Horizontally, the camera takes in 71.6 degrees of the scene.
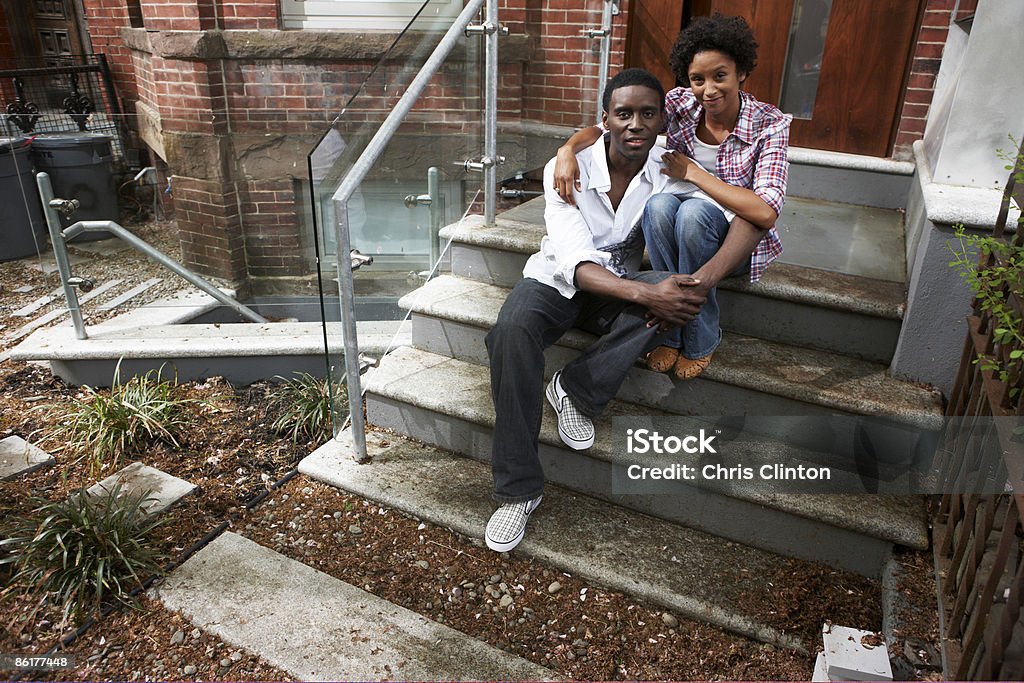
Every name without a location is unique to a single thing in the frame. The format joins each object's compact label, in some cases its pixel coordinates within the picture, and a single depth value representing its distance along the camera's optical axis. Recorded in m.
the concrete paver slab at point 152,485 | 2.48
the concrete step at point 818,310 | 2.34
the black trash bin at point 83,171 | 3.80
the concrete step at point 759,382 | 2.15
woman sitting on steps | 2.20
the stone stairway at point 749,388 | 2.08
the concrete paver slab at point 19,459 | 2.70
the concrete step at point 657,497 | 2.03
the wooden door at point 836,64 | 3.32
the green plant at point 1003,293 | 1.54
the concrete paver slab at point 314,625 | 1.81
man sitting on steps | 2.13
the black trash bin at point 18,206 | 4.20
